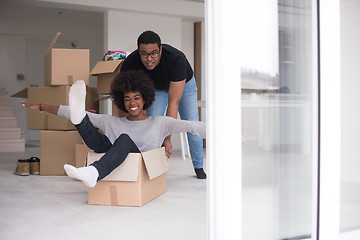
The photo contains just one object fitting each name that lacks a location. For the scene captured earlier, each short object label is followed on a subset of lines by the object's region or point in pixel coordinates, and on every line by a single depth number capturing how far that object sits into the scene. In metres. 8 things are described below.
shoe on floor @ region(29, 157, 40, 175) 3.27
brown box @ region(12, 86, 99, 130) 3.25
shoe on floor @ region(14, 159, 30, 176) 3.20
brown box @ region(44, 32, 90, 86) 3.31
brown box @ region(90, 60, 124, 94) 3.10
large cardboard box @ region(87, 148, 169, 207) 2.06
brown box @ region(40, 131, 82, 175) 3.20
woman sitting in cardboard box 2.19
